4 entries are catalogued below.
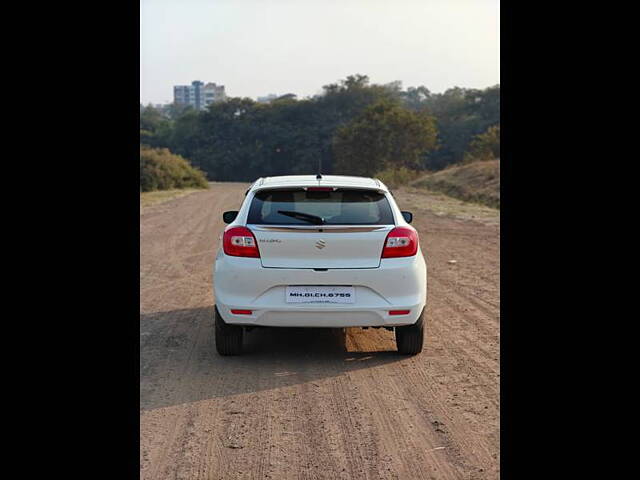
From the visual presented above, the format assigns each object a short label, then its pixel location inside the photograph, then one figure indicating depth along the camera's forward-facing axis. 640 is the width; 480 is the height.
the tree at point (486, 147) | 43.78
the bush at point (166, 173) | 41.53
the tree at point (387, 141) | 55.06
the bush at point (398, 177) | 44.19
